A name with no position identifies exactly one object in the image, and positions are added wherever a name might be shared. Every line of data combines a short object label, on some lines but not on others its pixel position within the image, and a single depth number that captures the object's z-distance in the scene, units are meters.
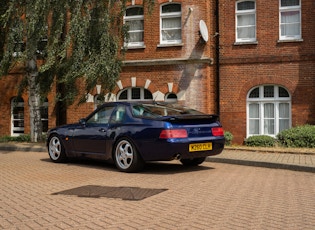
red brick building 17.69
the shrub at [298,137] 14.55
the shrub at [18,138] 18.05
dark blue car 8.83
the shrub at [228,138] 16.75
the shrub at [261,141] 15.78
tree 14.42
